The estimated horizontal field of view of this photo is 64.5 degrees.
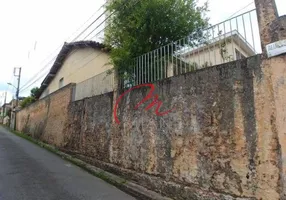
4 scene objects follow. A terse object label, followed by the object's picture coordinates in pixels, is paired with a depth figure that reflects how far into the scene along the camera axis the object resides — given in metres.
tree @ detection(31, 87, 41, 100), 22.91
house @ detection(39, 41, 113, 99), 12.81
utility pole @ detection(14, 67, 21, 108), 31.33
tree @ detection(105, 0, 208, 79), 6.47
